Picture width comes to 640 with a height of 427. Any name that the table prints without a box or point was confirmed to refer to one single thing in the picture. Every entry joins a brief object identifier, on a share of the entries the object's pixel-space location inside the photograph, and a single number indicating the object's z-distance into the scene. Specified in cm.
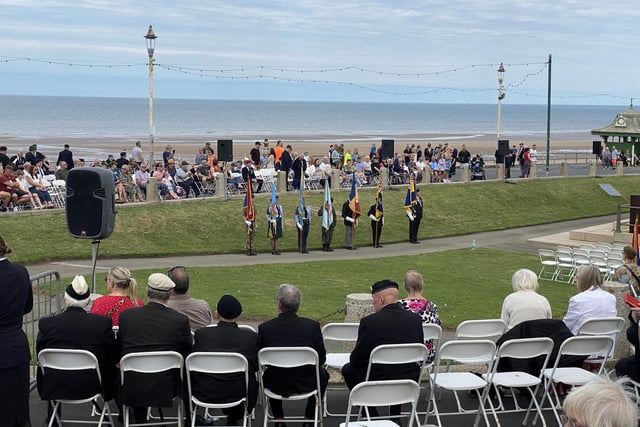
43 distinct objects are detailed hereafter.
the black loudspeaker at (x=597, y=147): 5869
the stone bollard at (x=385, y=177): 3525
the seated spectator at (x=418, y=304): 873
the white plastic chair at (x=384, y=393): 700
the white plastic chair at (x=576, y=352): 840
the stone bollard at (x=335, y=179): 3369
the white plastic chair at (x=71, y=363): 752
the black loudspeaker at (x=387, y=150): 3606
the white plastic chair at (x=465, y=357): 805
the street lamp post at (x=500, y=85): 4972
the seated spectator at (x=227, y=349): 759
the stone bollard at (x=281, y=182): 3183
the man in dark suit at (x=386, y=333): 786
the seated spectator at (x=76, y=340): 764
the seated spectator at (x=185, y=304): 892
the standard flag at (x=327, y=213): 2623
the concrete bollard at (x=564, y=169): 4506
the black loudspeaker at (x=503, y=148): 4259
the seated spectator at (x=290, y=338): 782
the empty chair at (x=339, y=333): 873
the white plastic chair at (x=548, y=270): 2197
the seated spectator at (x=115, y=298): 843
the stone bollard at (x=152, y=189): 2855
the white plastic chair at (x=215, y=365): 742
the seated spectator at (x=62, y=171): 2777
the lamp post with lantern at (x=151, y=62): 3198
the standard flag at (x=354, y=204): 2671
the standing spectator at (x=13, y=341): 723
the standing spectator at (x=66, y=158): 3005
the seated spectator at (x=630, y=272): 1141
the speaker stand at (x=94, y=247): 1171
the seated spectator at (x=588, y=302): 959
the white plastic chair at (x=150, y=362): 745
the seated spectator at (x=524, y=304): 927
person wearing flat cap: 756
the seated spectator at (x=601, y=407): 367
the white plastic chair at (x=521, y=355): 812
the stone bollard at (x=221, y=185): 3066
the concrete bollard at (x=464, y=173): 3962
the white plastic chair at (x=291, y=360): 759
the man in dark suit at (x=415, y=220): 2861
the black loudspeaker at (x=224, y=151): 3102
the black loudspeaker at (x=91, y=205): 1210
